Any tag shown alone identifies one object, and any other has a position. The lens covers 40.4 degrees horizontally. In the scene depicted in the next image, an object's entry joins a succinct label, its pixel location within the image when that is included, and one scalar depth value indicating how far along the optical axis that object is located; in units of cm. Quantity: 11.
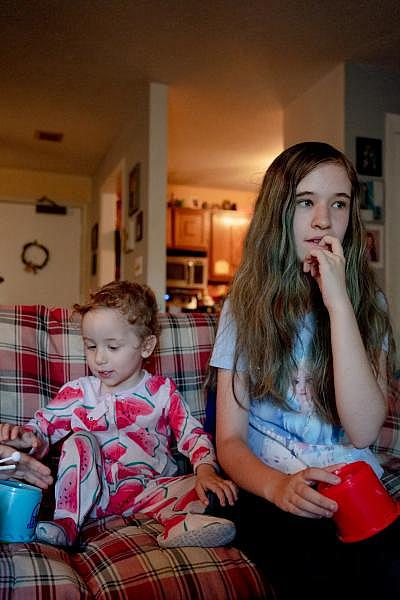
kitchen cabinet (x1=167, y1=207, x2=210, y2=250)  642
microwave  624
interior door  617
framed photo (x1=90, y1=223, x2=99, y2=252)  592
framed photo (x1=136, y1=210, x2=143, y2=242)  409
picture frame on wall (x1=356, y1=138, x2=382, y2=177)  355
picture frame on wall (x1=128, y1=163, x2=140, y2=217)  422
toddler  114
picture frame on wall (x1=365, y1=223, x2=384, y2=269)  359
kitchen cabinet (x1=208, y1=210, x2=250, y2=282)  667
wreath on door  623
